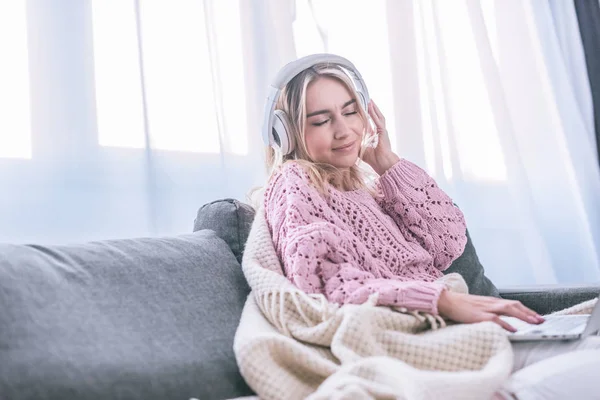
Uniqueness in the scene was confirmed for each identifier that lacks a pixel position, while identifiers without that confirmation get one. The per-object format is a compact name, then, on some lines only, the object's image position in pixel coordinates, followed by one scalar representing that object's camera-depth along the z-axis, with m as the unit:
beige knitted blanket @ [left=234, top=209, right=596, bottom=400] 0.83
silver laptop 0.97
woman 1.13
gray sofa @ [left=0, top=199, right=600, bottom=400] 0.84
